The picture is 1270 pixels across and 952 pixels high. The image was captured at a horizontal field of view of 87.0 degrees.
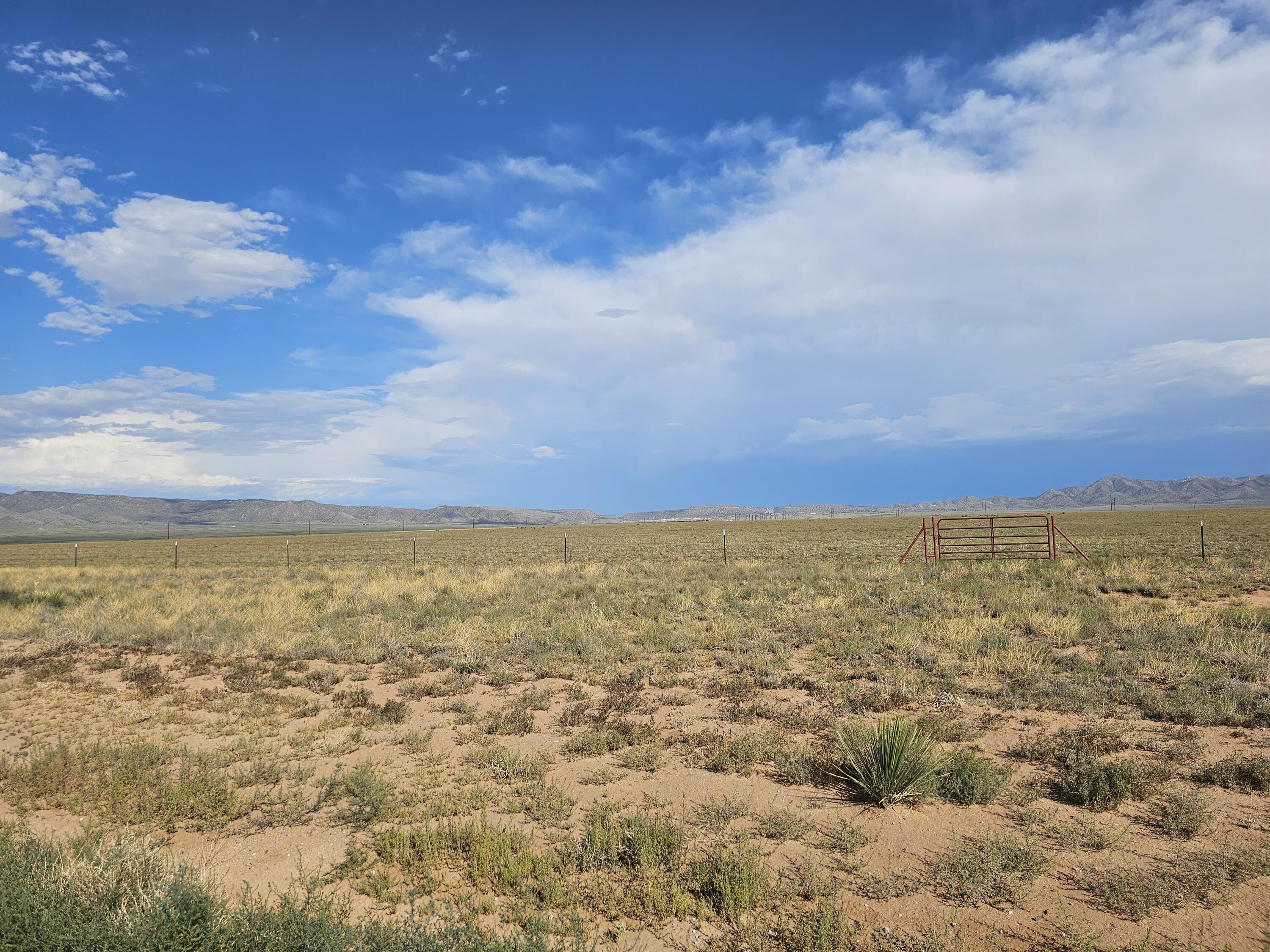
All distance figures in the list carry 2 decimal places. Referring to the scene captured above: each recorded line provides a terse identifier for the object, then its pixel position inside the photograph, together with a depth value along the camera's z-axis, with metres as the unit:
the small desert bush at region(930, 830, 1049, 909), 4.94
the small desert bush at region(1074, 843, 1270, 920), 4.79
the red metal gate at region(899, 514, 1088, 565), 25.50
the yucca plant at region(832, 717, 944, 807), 6.50
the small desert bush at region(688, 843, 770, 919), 4.86
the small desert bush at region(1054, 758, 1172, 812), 6.28
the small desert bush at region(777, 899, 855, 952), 4.43
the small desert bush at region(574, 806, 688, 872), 5.43
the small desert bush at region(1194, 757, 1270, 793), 6.55
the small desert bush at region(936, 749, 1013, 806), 6.48
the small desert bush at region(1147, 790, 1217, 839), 5.71
